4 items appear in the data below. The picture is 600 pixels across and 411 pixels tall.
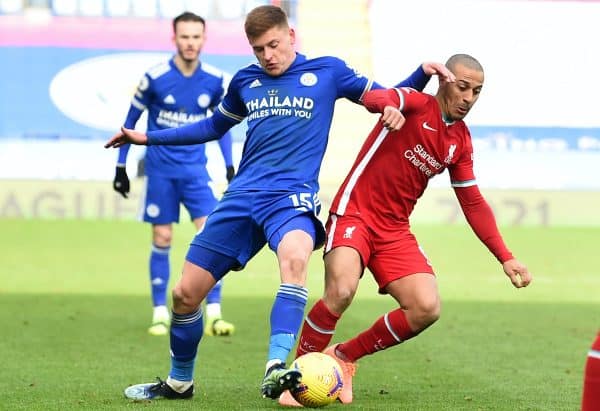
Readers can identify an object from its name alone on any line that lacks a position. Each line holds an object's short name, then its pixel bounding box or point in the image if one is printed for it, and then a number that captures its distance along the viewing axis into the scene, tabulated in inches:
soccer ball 467.2
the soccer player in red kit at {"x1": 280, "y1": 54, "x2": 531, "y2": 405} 515.5
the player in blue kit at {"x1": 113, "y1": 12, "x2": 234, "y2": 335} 774.5
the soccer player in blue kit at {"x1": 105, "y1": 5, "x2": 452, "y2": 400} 482.0
